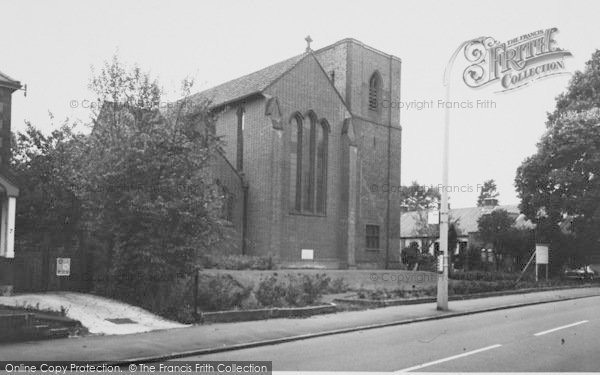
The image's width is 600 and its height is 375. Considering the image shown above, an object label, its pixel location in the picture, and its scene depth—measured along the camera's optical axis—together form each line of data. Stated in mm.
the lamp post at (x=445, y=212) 19047
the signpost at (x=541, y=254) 33125
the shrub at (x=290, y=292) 18203
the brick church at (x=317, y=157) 33312
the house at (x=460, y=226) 64525
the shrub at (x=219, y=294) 16938
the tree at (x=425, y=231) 62891
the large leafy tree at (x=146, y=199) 16891
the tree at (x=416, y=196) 101188
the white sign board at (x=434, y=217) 18859
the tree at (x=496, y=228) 46125
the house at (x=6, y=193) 18062
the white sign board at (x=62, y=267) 18642
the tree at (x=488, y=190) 104950
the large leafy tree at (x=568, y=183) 38906
